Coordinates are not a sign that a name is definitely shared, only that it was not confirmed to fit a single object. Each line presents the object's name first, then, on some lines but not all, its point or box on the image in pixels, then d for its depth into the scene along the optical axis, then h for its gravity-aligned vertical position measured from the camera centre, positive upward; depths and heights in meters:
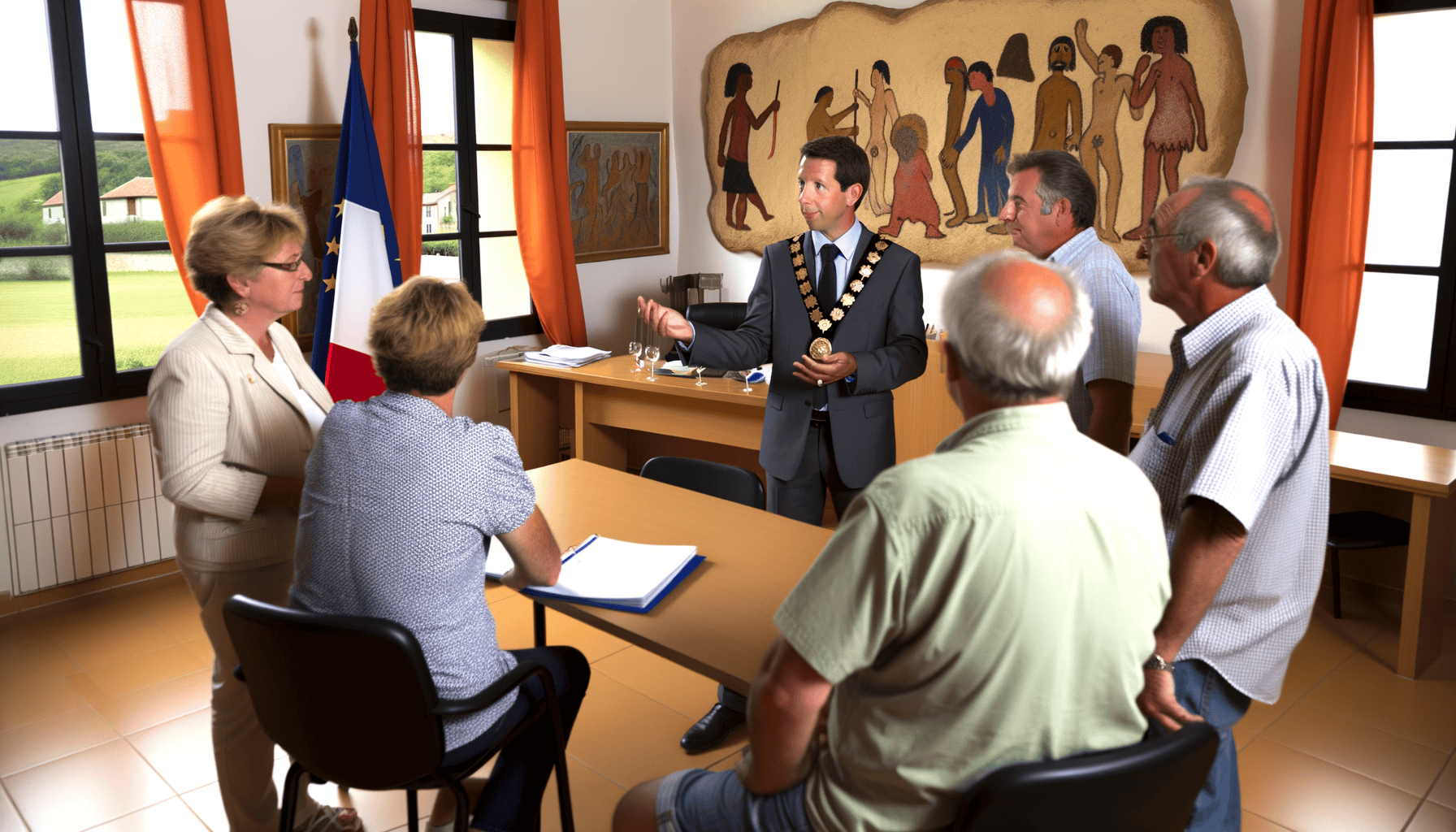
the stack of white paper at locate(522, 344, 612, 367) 5.14 -0.60
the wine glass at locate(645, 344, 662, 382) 4.80 -0.55
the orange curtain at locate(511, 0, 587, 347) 5.12 +0.41
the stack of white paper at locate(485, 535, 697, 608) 1.98 -0.69
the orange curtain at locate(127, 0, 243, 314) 3.79 +0.54
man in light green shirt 1.17 -0.42
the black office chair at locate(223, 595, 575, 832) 1.61 -0.77
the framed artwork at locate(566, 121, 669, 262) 5.60 +0.30
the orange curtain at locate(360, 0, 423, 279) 4.48 +0.63
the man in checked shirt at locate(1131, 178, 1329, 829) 1.55 -0.36
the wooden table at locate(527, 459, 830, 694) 1.82 -0.71
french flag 4.23 -0.10
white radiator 3.78 -1.04
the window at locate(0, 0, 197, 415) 3.73 +0.19
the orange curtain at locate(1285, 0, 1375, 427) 3.68 +0.24
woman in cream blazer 2.09 -0.43
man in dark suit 2.84 -0.30
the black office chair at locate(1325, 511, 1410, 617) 3.61 -1.08
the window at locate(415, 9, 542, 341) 5.14 +0.46
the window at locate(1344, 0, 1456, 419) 3.81 +0.03
